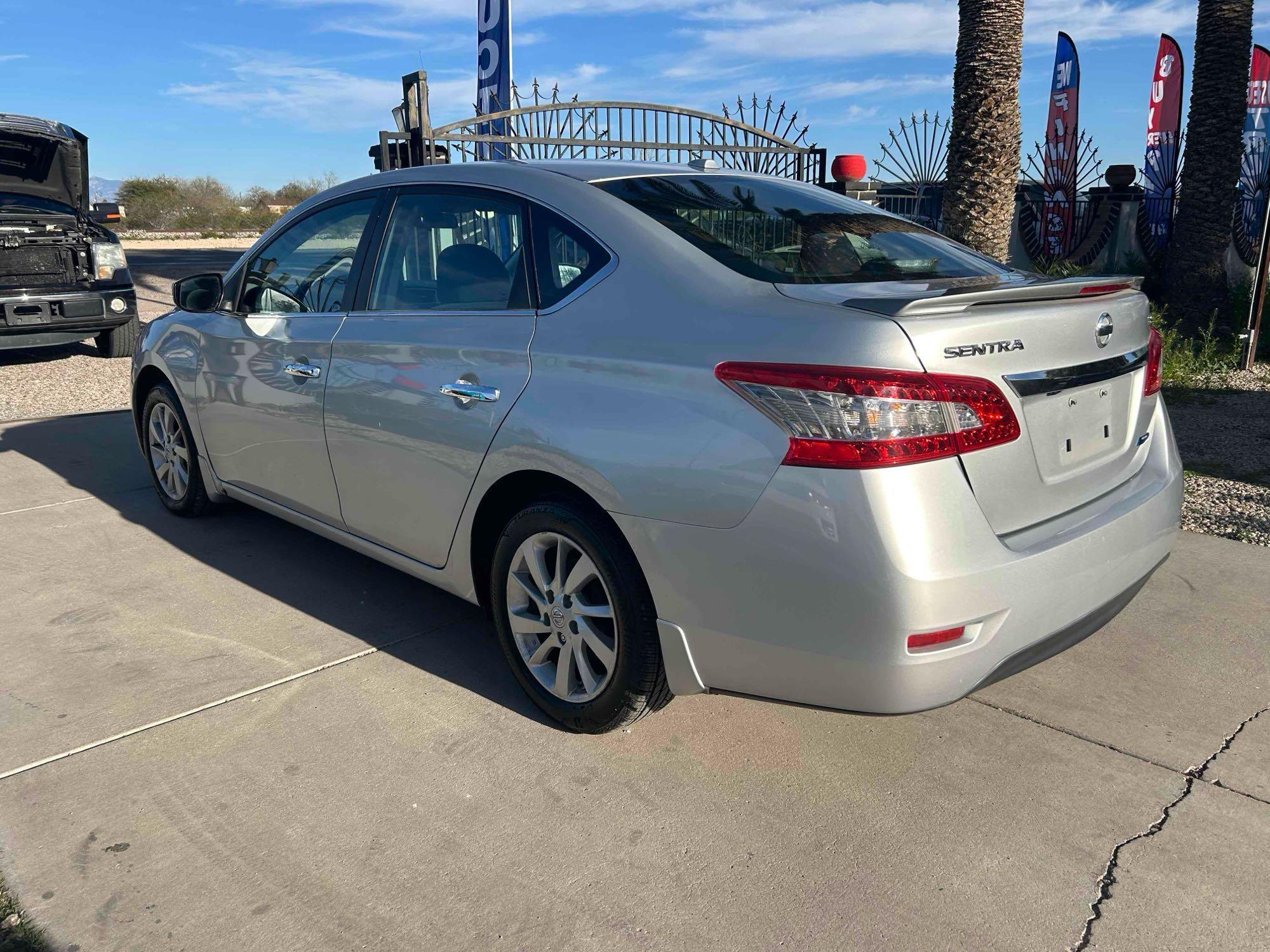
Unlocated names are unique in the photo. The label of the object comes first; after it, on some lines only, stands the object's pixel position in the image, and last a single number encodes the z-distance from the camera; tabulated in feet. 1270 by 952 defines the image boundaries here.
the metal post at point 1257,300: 28.68
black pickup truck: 31.48
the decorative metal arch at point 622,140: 31.12
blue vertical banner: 40.70
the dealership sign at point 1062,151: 46.14
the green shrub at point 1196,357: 27.50
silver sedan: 7.72
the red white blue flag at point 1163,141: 44.24
